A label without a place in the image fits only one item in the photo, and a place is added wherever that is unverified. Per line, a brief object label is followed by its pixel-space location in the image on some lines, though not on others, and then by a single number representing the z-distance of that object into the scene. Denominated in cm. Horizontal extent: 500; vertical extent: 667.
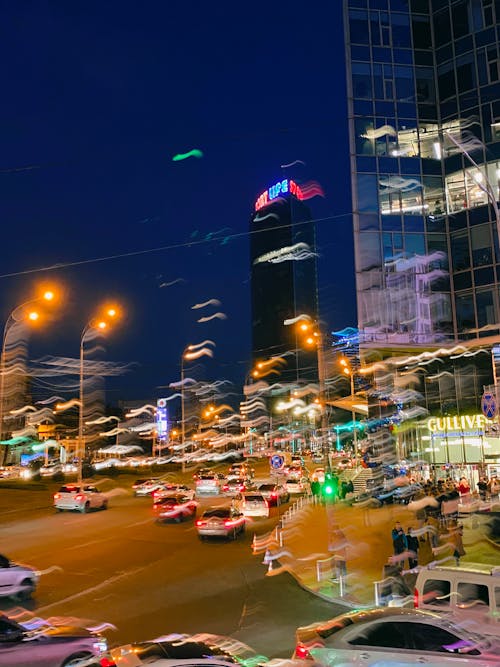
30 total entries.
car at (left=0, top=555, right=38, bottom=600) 1327
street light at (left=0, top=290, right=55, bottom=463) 2271
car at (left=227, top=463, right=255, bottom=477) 5615
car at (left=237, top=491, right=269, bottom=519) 2944
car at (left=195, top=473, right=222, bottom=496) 4177
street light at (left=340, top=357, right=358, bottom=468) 4242
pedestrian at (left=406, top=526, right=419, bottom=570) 1641
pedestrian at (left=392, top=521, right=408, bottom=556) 1653
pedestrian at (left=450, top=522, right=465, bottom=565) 1726
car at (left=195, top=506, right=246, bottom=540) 2222
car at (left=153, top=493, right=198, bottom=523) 2750
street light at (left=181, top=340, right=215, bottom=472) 5707
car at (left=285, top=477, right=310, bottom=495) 4516
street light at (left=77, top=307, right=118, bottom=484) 3394
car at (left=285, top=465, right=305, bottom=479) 5096
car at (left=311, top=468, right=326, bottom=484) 4835
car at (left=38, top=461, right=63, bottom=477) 6500
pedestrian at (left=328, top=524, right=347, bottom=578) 1718
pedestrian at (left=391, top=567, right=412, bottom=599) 1277
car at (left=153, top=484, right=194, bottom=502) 3186
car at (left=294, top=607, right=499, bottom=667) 746
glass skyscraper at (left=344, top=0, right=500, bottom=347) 3453
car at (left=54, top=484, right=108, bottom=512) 3142
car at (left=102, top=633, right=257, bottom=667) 638
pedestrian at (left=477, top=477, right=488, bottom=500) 2978
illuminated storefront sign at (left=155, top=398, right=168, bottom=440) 8990
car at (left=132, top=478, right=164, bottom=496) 4091
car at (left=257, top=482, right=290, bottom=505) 3406
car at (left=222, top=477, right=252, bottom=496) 4086
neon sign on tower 16550
